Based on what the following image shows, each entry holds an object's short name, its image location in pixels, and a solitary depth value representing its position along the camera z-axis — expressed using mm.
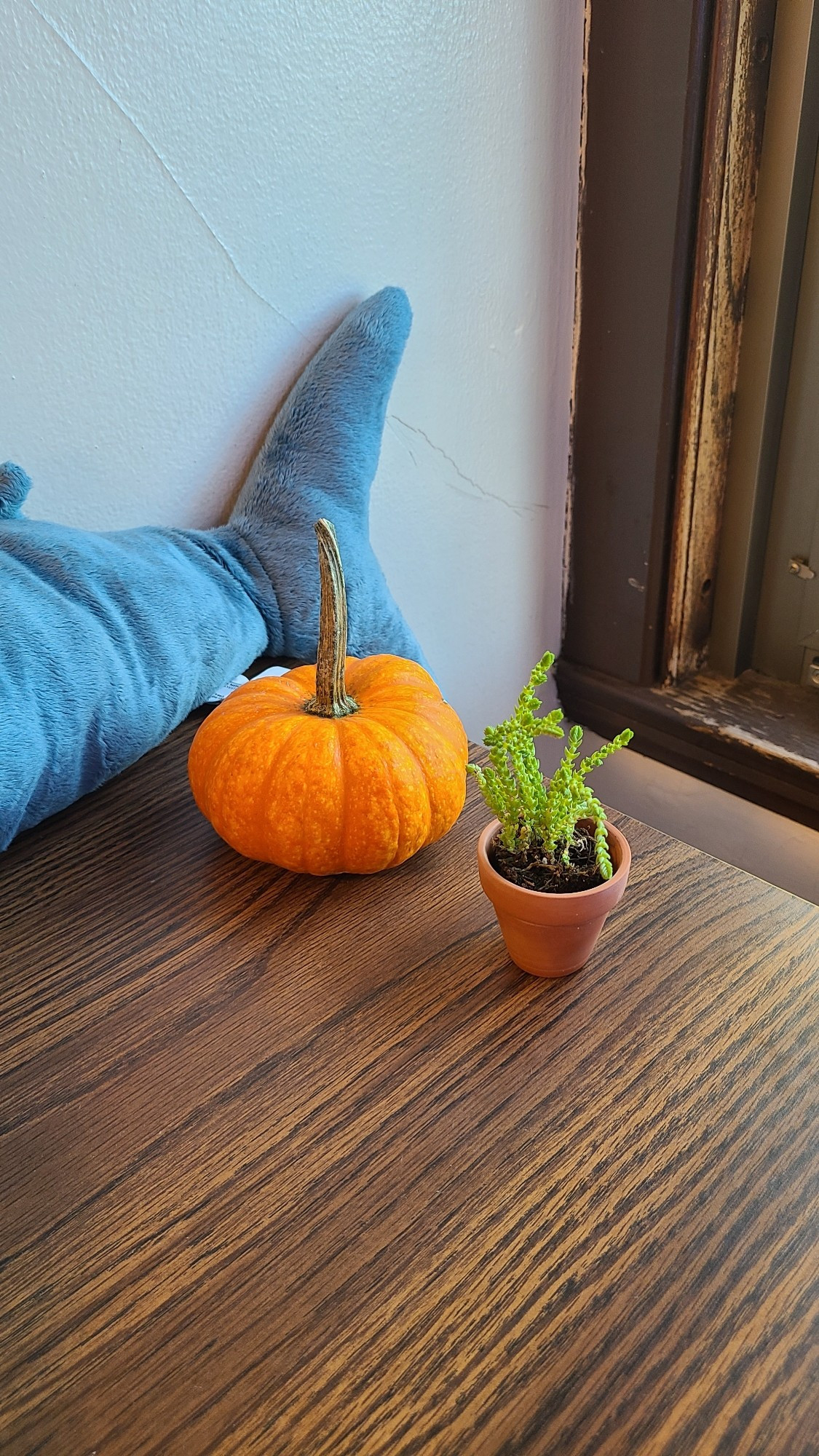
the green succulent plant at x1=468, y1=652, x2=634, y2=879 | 514
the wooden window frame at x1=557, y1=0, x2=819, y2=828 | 929
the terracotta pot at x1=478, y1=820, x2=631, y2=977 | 492
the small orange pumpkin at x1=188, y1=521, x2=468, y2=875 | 588
